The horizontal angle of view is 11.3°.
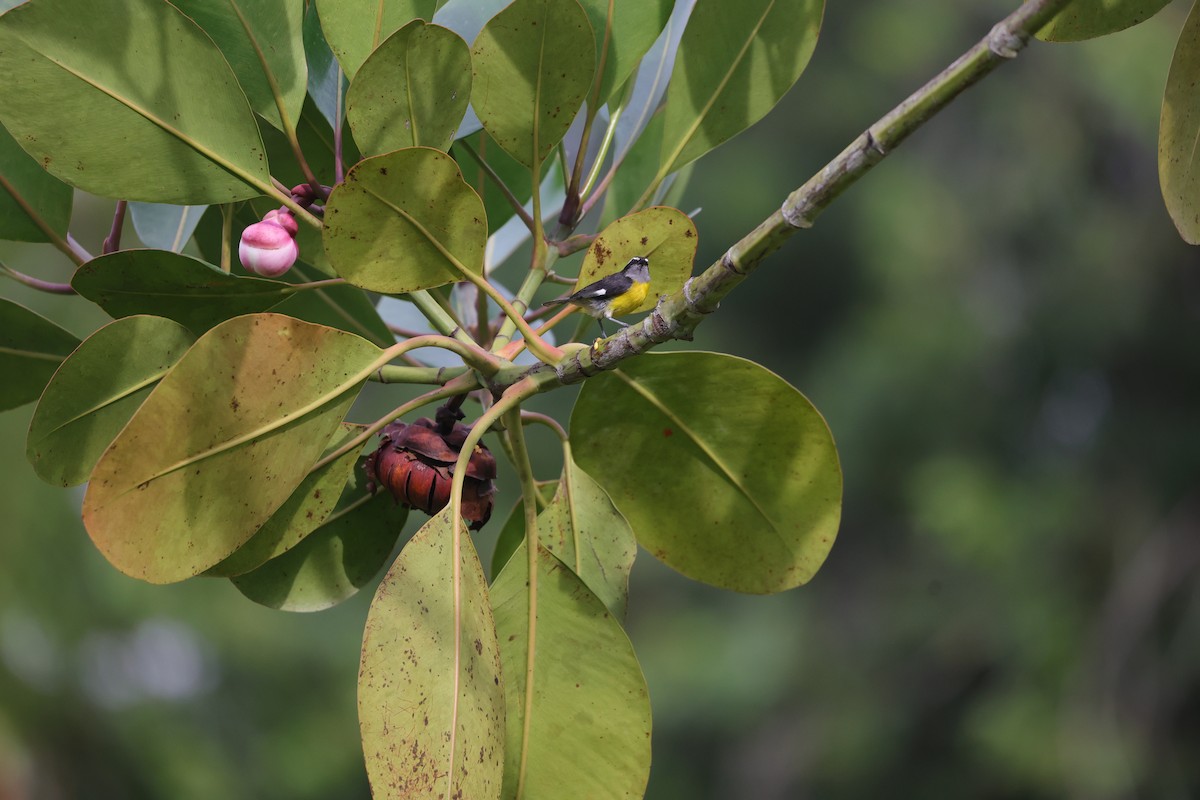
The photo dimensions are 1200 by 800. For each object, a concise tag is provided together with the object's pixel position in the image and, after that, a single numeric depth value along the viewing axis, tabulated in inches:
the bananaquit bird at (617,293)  192.7
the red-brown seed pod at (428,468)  193.5
